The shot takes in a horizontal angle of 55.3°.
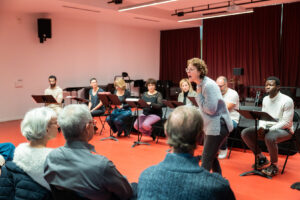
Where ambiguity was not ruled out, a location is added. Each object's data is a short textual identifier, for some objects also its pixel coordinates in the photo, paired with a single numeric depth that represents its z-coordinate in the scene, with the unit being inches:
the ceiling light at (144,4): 285.9
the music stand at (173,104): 181.2
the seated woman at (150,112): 211.8
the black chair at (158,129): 219.5
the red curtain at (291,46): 348.8
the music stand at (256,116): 133.3
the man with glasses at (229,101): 170.2
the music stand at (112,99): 201.0
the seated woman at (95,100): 246.6
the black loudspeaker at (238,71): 378.6
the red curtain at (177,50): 462.0
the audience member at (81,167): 59.3
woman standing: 109.9
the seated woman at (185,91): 207.8
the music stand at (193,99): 175.4
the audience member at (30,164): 65.3
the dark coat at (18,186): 64.6
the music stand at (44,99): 220.8
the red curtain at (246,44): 371.2
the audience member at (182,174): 45.5
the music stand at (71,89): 340.8
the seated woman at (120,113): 228.2
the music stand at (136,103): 193.3
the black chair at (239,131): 186.9
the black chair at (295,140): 152.6
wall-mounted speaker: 319.3
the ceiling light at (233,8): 302.7
